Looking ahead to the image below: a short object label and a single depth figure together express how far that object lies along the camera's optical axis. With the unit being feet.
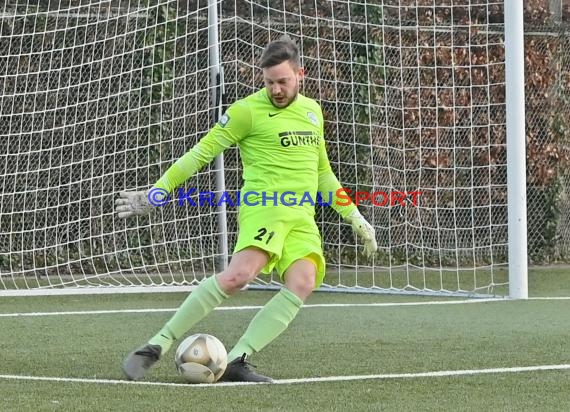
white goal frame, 63.36
